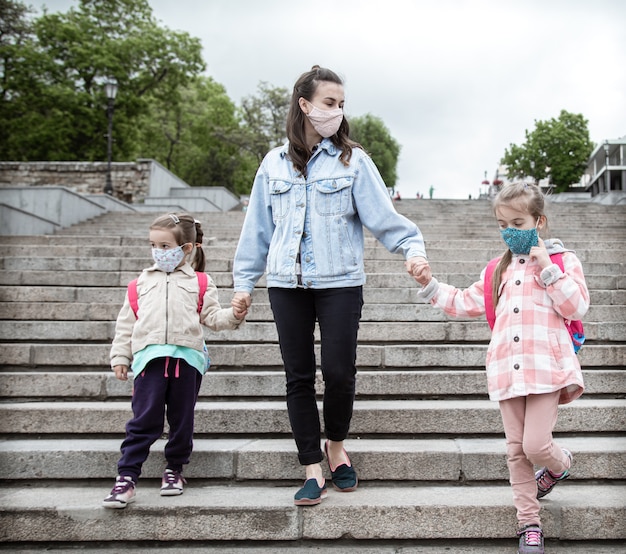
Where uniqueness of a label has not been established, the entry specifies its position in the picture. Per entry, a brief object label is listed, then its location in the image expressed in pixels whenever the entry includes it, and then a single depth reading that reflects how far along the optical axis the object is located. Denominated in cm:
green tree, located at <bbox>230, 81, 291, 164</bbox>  3512
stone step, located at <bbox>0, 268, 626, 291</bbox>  600
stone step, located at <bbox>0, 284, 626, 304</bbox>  565
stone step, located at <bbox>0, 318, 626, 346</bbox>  495
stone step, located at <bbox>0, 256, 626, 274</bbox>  670
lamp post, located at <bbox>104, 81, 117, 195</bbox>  1864
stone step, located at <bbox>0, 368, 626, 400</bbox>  415
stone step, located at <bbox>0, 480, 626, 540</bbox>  293
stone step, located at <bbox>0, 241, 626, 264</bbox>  714
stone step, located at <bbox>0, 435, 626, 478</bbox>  337
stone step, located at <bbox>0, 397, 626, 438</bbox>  377
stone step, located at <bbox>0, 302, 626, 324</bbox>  530
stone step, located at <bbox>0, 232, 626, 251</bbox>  726
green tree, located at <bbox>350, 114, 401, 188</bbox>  5759
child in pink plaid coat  265
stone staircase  295
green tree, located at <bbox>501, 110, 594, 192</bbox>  4903
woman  292
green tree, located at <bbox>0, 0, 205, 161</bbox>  2608
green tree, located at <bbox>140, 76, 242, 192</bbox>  3769
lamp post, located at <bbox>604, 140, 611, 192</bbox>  4406
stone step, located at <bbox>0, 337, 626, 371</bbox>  450
